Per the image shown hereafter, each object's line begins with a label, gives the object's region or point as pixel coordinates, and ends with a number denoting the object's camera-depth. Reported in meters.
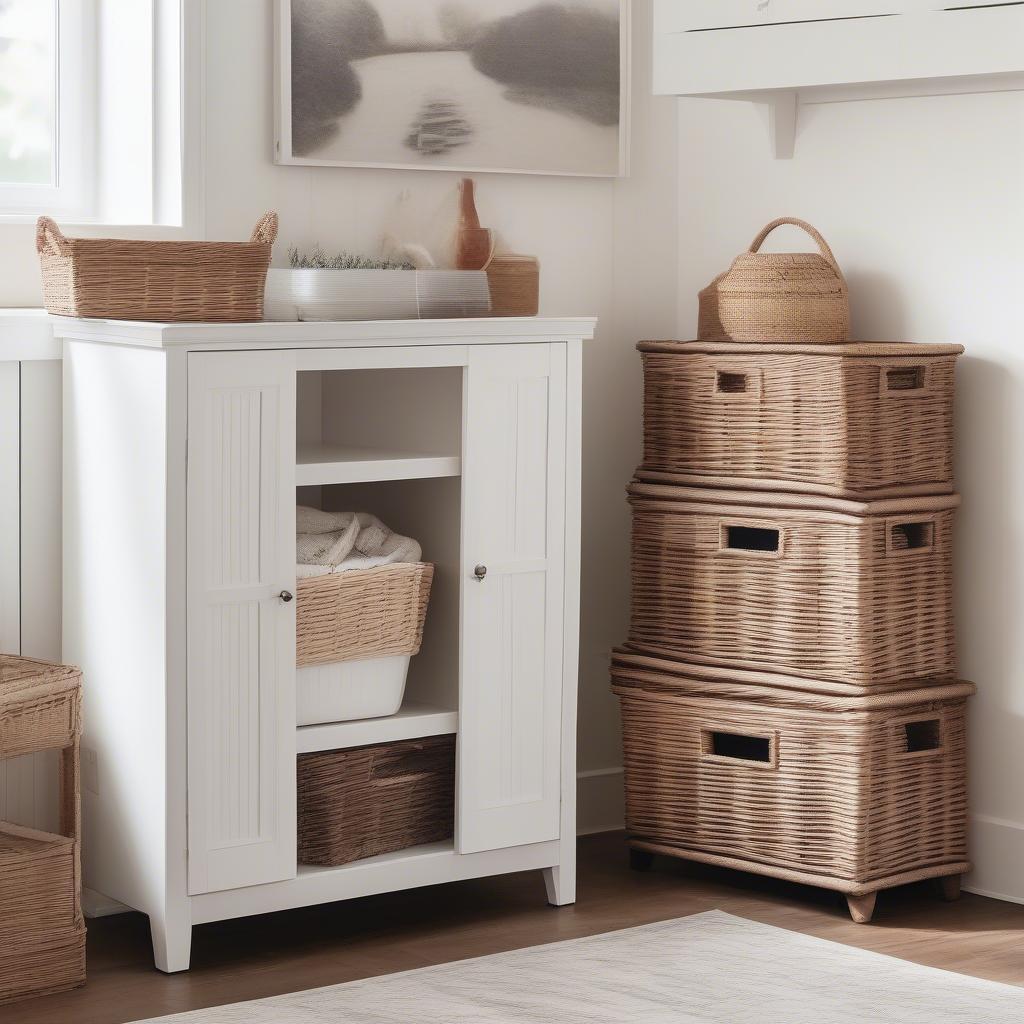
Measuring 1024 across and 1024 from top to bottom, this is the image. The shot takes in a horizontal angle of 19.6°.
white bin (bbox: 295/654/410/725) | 4.82
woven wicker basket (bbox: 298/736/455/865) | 4.84
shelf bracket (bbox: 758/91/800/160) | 5.75
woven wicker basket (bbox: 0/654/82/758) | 4.27
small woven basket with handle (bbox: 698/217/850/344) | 5.31
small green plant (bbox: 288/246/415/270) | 4.99
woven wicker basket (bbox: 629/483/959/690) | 5.15
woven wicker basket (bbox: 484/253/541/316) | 5.37
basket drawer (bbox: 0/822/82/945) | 4.37
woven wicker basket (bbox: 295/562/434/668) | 4.75
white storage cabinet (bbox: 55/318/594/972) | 4.51
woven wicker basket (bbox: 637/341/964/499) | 5.14
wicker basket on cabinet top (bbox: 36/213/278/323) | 4.50
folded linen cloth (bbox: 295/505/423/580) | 4.81
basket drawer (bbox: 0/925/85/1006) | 4.39
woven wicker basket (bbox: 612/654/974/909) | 5.16
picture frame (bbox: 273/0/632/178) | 5.28
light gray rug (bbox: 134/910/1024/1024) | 4.31
